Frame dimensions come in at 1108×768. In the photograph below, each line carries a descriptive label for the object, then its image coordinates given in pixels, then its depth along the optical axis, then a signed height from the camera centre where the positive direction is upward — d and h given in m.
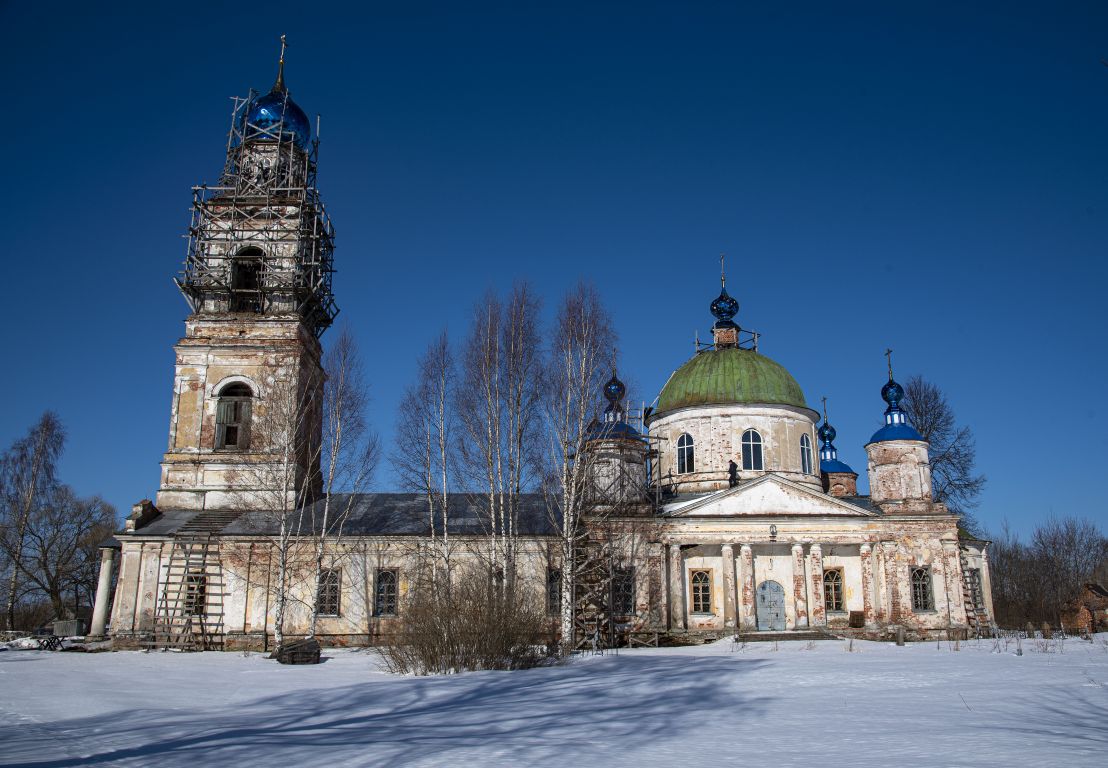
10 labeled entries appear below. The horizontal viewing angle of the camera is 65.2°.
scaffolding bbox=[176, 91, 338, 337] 29.12 +11.40
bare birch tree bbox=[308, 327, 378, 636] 25.56 +4.20
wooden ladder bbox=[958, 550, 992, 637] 27.47 -0.58
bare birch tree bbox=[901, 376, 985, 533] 36.22 +6.27
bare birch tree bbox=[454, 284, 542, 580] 24.53 +5.09
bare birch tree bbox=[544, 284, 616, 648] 22.56 +4.71
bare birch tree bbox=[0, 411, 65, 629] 35.62 +3.86
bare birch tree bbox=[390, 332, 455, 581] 25.77 +3.82
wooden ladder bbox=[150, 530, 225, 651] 24.45 -0.38
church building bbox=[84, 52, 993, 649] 25.59 +2.08
